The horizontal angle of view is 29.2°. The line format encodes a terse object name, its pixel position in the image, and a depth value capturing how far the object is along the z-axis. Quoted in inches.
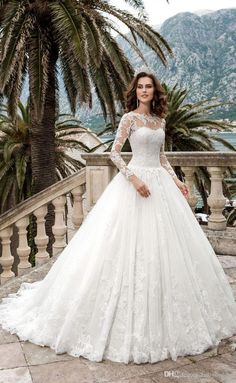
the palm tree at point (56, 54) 348.5
